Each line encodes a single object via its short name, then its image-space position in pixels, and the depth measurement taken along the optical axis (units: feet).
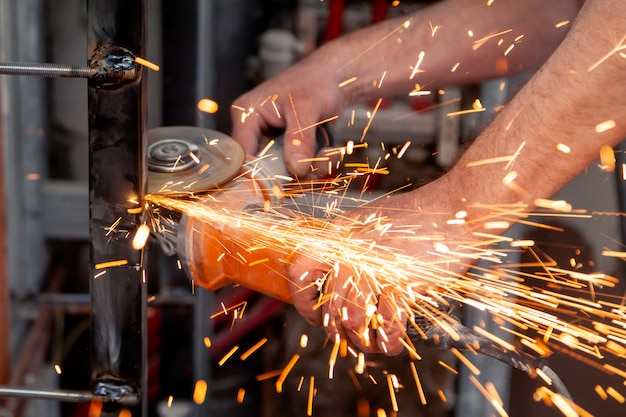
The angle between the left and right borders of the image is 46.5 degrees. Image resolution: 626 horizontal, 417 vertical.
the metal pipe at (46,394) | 3.21
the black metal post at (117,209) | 2.94
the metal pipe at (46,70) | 2.89
